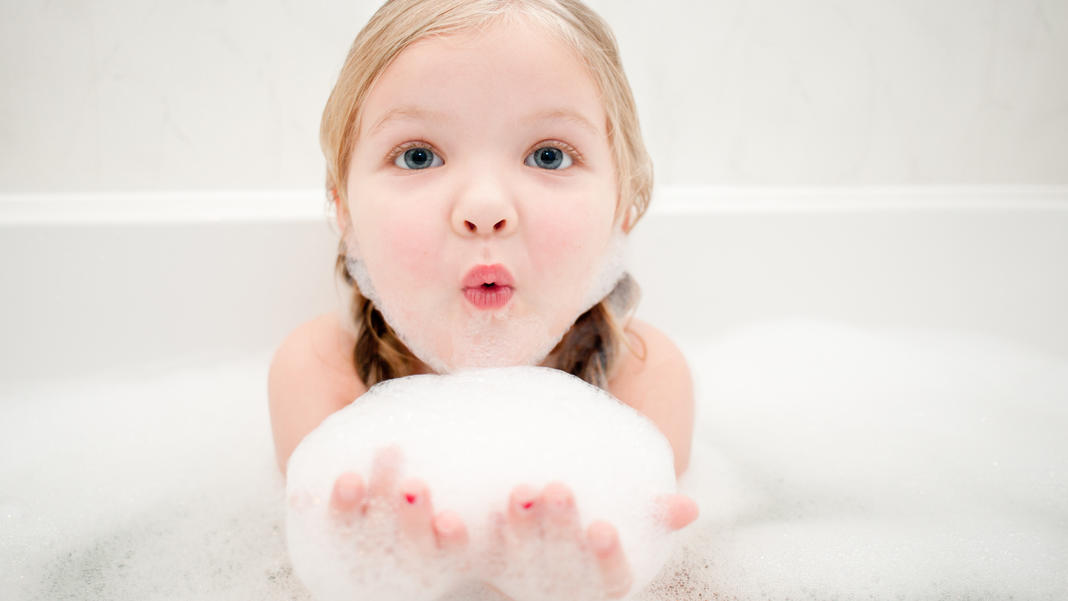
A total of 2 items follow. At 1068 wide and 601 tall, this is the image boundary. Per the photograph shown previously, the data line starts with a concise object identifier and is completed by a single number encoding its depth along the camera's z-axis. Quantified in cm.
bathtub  40
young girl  36
